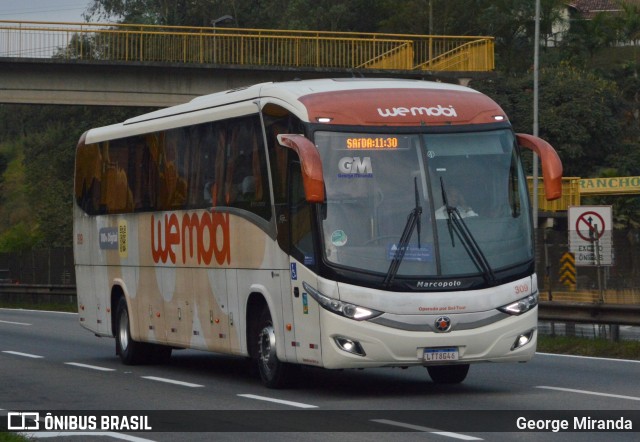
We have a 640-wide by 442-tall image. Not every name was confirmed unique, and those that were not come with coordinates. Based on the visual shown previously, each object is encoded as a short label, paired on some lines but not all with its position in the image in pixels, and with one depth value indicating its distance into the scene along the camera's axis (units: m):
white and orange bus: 14.27
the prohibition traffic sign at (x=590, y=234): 24.86
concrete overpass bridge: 43.41
